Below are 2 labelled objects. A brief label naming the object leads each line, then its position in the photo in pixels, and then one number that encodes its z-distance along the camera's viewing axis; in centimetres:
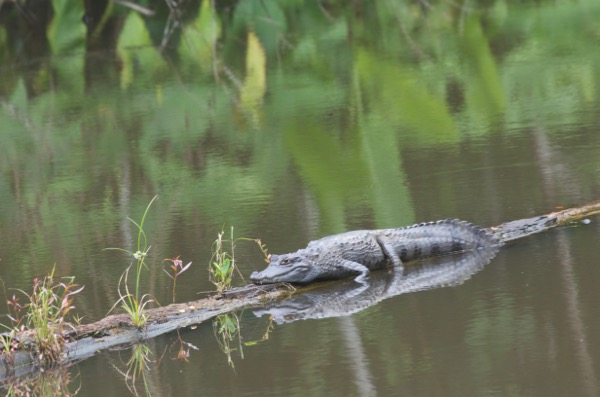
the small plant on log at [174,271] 1269
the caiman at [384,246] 1335
